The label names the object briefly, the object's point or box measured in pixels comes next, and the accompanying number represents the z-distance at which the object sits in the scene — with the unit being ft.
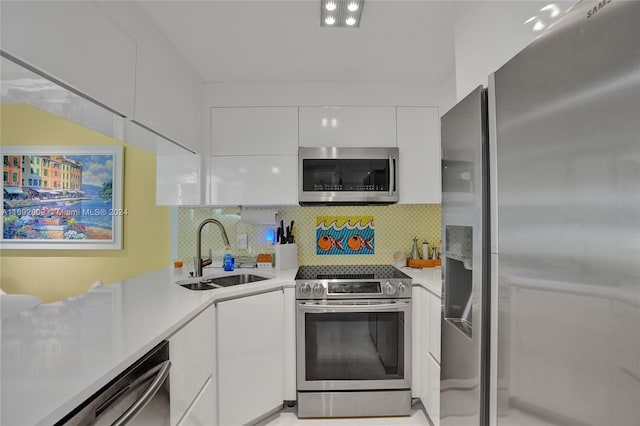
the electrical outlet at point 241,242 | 9.15
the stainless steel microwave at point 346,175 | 8.00
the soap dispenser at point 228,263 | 8.29
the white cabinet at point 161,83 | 4.77
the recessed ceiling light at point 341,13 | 5.13
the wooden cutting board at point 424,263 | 8.84
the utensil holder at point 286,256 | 8.52
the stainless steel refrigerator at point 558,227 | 1.77
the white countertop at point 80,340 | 2.38
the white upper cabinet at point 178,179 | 7.97
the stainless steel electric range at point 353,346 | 7.16
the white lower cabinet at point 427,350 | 6.35
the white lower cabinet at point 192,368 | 4.24
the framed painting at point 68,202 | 8.06
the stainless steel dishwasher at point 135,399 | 2.64
